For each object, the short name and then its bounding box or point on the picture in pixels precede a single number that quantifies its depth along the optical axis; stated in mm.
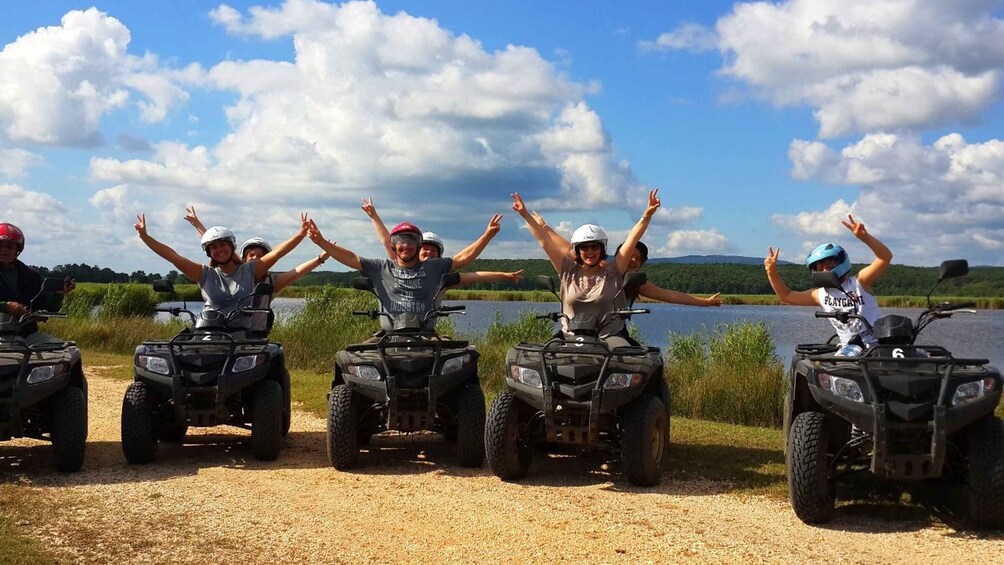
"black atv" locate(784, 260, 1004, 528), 5625
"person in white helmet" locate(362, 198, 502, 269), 8805
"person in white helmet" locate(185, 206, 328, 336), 8859
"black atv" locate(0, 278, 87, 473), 7098
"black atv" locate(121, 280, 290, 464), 7648
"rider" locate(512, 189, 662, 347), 7805
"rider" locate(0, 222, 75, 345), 8117
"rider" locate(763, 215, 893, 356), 7117
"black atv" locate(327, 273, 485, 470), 7488
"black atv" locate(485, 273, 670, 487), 6883
